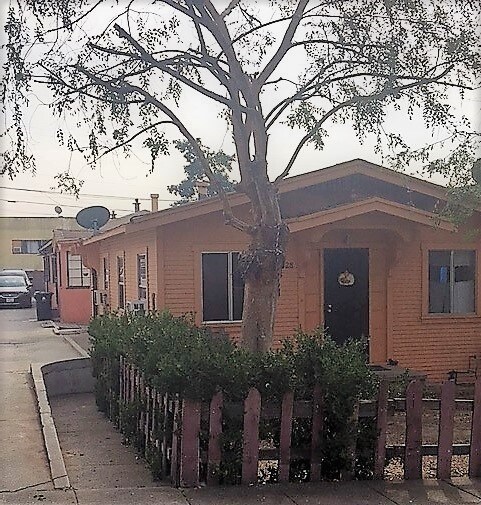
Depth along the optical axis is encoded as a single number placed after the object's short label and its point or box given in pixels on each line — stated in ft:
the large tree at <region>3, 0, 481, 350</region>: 31.53
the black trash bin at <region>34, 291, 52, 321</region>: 91.15
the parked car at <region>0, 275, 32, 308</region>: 121.80
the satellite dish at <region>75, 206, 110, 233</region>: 77.33
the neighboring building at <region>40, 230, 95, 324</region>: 85.81
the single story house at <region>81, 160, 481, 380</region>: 44.83
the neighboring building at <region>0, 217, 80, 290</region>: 181.98
